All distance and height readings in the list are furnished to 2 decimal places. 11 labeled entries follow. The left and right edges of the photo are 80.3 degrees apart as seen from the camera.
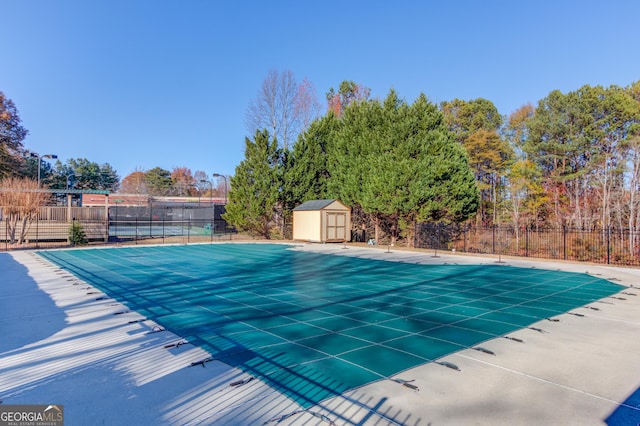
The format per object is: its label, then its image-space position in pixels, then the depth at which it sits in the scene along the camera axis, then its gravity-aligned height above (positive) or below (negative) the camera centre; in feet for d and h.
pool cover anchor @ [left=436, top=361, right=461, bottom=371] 13.38 -5.29
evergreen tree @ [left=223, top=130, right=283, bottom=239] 80.33 +6.76
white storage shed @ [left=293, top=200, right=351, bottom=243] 72.28 -0.77
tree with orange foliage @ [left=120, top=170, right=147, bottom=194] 183.36 +18.72
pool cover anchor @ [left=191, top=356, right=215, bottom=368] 13.51 -5.21
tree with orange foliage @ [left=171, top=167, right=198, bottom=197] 211.00 +20.85
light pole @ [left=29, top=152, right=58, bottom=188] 77.00 +12.92
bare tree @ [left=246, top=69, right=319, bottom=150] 102.78 +29.65
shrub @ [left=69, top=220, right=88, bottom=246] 64.13 -3.04
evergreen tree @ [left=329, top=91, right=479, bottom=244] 63.82 +8.58
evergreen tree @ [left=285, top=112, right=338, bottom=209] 82.84 +11.87
